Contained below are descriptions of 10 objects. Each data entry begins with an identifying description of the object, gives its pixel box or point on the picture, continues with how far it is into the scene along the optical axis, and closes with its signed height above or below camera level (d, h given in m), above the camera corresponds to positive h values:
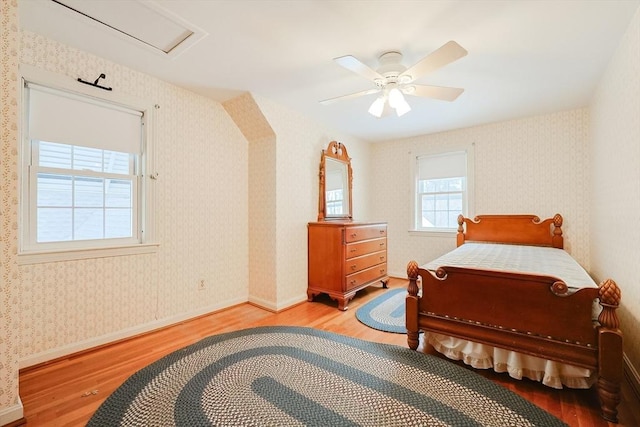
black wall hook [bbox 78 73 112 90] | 2.24 +1.10
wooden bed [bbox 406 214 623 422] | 1.52 -0.65
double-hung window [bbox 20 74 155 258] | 2.06 +0.36
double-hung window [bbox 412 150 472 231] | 4.21 +0.42
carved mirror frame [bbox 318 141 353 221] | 3.85 +0.60
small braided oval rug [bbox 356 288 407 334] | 2.74 -1.08
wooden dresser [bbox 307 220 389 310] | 3.33 -0.54
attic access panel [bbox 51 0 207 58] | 1.72 +1.32
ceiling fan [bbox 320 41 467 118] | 1.79 +1.01
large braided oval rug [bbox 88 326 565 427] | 1.49 -1.08
